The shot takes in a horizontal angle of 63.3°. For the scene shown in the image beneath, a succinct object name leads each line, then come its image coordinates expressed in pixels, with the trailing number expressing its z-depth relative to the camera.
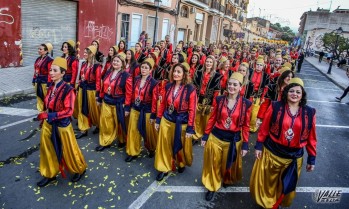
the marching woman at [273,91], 5.62
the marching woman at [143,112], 5.11
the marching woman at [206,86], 6.42
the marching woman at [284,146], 3.76
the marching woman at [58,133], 4.04
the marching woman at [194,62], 7.18
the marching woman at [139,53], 9.51
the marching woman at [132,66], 6.88
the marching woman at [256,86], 7.64
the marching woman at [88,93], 6.14
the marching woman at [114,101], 5.34
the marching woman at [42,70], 6.51
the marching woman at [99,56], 6.69
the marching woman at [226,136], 4.15
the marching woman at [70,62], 6.54
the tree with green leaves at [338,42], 27.78
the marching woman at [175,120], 4.66
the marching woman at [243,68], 6.72
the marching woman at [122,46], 9.05
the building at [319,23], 52.53
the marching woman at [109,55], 6.43
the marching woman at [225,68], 7.46
